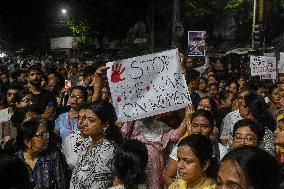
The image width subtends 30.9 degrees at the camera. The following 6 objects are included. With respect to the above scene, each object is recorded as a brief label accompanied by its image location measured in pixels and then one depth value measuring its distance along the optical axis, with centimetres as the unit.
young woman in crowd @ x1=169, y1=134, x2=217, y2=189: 372
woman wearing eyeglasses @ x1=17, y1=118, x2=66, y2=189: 429
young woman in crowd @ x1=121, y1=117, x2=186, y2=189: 461
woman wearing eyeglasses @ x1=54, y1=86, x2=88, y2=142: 568
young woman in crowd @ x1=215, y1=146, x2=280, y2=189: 261
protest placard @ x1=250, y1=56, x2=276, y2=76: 1056
